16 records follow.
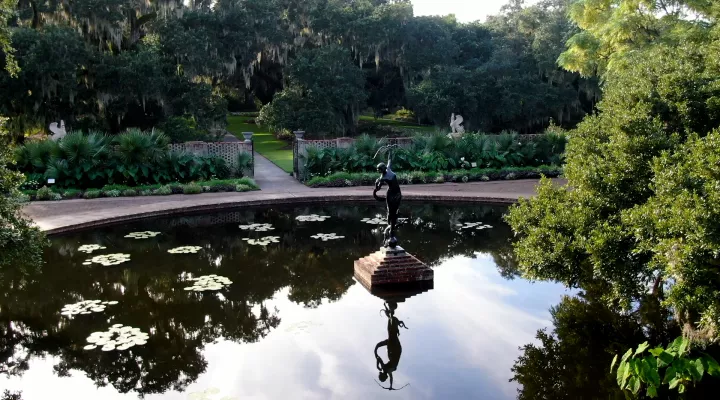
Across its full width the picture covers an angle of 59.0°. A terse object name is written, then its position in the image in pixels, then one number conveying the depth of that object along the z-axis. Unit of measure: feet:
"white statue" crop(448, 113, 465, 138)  82.86
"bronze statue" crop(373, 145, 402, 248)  32.55
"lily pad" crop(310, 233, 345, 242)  44.62
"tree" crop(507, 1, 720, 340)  18.93
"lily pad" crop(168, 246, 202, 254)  40.50
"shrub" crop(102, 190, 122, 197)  60.08
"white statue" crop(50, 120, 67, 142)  71.20
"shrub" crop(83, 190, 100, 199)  59.41
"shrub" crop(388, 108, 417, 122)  158.66
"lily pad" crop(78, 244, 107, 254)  40.75
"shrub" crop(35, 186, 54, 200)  58.03
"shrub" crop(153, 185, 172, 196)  61.41
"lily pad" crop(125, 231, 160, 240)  44.52
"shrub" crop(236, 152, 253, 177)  69.82
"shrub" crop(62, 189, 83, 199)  59.57
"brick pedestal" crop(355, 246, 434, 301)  32.91
